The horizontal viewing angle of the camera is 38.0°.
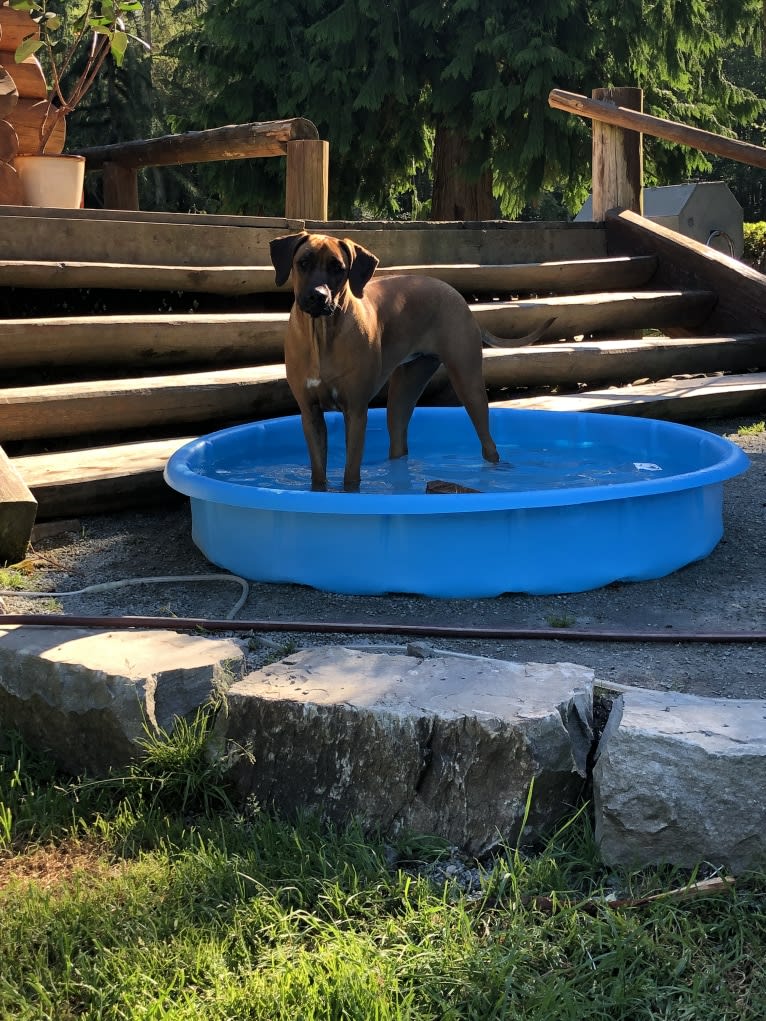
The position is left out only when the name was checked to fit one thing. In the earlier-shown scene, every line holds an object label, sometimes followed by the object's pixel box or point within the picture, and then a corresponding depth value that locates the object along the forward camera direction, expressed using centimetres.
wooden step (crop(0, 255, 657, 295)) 618
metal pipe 355
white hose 407
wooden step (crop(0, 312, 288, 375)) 588
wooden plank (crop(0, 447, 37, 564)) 446
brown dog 465
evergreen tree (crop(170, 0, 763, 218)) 1373
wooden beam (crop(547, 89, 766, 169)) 862
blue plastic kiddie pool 421
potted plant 812
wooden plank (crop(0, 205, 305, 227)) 634
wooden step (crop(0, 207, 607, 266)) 636
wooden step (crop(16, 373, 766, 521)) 514
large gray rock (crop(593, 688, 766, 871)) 246
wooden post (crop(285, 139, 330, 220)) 775
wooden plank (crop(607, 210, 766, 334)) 913
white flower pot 812
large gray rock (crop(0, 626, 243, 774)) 300
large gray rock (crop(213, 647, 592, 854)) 265
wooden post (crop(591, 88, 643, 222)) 984
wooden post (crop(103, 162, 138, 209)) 998
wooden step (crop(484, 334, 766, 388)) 762
